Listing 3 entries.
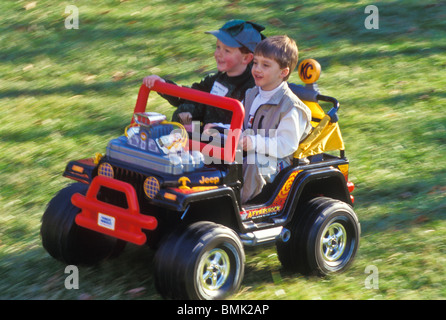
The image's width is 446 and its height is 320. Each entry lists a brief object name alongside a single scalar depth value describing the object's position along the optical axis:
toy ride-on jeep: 8.51
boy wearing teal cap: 10.41
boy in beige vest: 9.46
